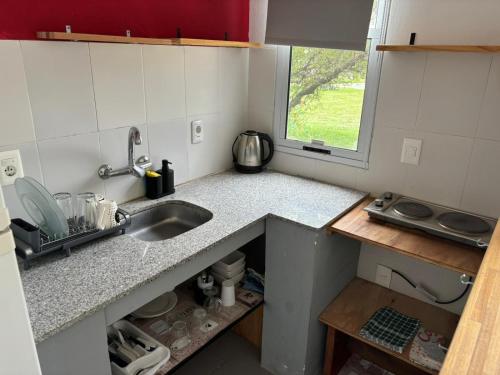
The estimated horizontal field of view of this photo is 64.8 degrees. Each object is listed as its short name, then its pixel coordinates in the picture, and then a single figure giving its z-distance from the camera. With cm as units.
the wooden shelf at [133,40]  133
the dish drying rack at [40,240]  123
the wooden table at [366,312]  178
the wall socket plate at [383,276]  200
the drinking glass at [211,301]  193
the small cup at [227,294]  193
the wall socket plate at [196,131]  203
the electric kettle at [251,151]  219
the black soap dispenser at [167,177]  187
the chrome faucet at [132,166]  164
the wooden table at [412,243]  143
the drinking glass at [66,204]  148
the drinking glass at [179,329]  175
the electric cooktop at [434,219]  152
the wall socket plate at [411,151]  178
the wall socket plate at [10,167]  133
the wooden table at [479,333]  70
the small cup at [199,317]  182
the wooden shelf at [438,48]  142
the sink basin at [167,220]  179
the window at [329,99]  185
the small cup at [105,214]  143
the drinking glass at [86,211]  145
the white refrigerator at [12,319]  66
